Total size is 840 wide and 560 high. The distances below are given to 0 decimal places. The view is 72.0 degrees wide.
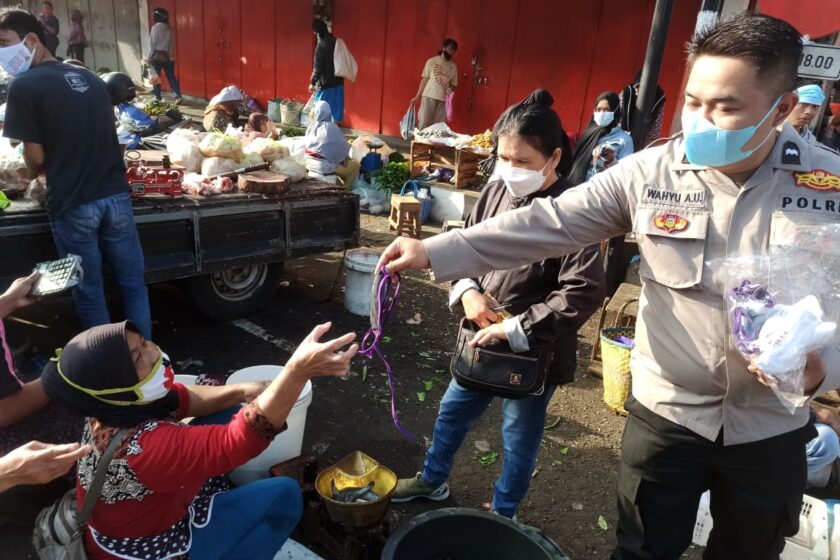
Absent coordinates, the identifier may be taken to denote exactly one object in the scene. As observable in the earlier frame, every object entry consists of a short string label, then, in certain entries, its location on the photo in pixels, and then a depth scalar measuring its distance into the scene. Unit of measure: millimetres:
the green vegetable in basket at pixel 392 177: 8906
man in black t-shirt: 3551
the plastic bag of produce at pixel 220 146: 5203
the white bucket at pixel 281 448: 3062
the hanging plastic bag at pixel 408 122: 10562
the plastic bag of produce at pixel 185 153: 5207
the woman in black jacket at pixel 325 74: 10250
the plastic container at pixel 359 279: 5348
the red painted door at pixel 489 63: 9711
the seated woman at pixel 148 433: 1865
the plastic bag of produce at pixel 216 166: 5148
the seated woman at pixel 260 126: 7754
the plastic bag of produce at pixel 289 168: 5562
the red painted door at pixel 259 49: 13773
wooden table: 8719
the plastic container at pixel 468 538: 2287
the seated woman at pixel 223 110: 7336
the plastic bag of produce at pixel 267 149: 5629
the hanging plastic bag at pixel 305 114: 11435
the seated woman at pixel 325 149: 7434
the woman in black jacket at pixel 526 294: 2342
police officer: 1640
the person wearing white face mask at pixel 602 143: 5359
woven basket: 4043
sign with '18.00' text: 3822
